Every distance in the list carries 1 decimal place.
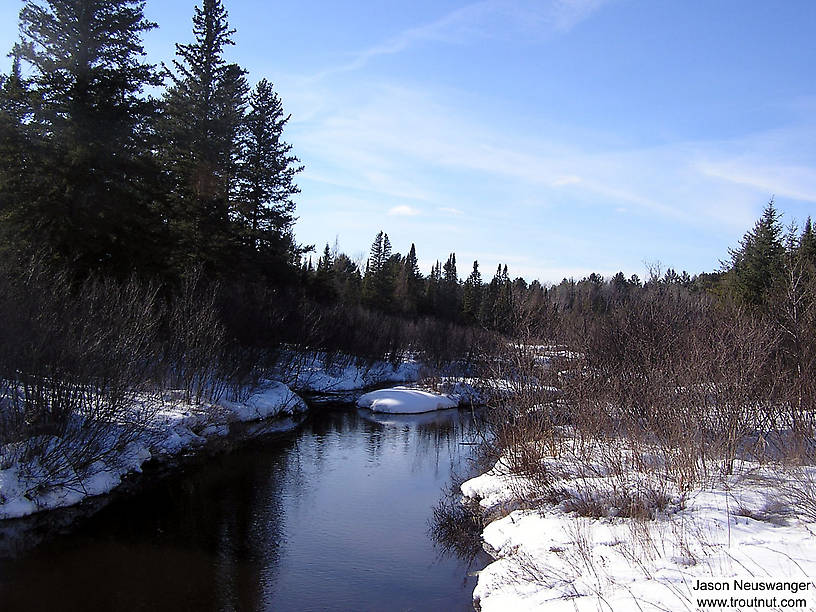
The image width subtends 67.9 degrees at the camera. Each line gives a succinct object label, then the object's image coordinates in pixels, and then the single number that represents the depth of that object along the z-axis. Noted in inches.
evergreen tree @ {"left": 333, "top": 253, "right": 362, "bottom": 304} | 2321.6
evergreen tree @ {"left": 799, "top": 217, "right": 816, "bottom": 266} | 1175.6
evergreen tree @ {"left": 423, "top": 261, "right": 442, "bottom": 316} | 2768.2
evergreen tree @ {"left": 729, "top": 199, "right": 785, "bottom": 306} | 1175.6
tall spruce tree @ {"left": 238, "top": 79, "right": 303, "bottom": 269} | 1261.1
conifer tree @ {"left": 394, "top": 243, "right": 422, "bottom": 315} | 2515.5
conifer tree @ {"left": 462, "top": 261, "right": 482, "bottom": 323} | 2809.5
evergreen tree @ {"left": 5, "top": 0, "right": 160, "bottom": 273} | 829.8
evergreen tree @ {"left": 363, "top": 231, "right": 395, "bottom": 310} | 2310.5
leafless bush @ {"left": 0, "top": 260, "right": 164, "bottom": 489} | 450.3
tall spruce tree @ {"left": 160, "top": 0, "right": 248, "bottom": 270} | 1072.8
